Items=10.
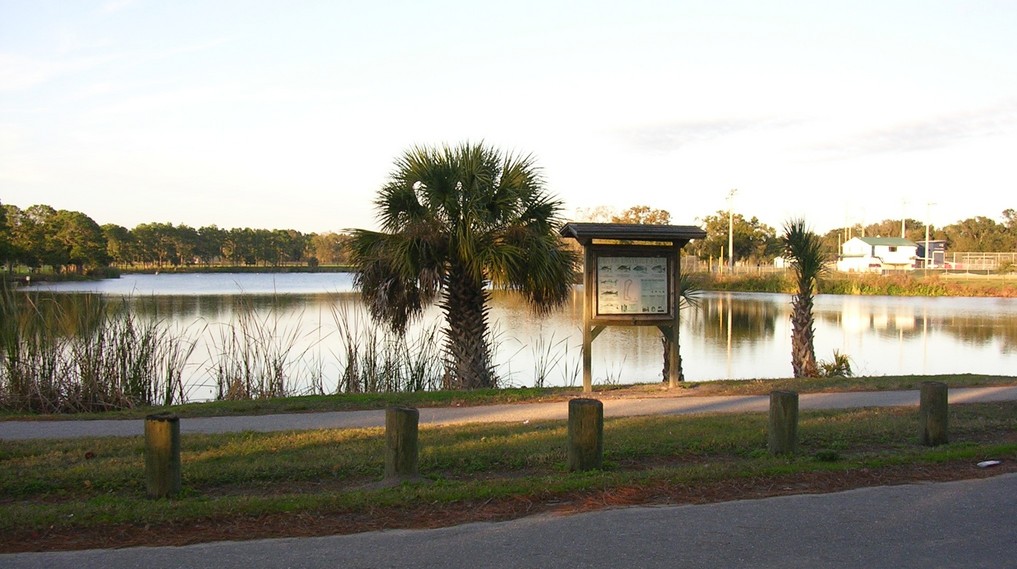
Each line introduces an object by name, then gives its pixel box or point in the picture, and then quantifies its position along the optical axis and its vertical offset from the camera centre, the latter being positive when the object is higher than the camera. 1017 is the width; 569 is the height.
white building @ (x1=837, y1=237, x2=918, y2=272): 98.69 +0.90
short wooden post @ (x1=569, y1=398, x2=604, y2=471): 7.15 -1.53
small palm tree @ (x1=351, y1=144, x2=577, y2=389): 13.52 +0.23
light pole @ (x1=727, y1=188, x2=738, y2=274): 63.45 +1.44
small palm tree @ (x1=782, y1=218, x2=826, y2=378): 15.91 -0.52
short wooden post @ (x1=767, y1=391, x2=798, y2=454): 7.73 -1.55
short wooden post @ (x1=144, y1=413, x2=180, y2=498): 6.37 -1.49
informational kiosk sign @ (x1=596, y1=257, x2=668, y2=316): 12.02 -0.38
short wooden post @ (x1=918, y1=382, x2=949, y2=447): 8.33 -1.61
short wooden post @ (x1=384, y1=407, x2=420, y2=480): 6.80 -1.52
